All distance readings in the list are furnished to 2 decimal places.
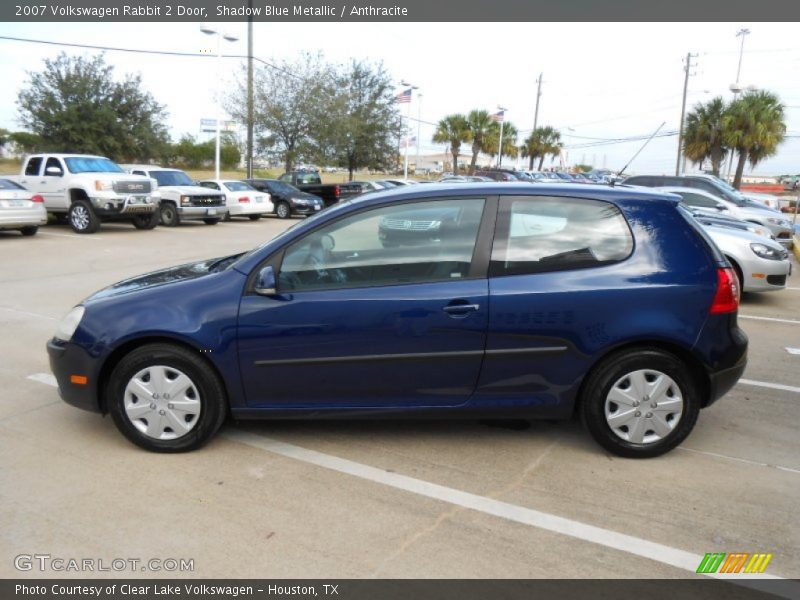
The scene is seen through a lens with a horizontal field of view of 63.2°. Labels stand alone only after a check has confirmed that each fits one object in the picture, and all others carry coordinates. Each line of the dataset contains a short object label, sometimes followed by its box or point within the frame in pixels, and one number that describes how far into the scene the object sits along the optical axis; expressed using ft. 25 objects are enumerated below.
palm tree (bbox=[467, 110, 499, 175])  177.58
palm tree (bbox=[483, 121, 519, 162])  179.63
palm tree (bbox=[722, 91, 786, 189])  116.16
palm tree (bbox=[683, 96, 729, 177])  121.08
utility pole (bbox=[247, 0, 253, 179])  94.94
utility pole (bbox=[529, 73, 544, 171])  195.00
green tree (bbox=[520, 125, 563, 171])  206.08
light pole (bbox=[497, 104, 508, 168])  149.59
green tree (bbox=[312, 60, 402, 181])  107.04
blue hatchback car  12.39
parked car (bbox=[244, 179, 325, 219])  78.89
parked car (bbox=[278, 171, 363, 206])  84.84
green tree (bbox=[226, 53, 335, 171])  103.14
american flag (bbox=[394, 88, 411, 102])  111.86
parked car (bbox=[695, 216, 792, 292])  28.84
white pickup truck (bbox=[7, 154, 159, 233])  53.01
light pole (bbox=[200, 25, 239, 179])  81.41
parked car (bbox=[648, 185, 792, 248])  46.39
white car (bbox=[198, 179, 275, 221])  70.33
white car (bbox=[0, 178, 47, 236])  47.39
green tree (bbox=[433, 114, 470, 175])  177.06
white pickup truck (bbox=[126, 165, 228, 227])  62.49
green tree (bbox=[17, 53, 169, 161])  93.25
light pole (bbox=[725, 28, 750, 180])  111.55
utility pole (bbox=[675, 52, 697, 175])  146.76
